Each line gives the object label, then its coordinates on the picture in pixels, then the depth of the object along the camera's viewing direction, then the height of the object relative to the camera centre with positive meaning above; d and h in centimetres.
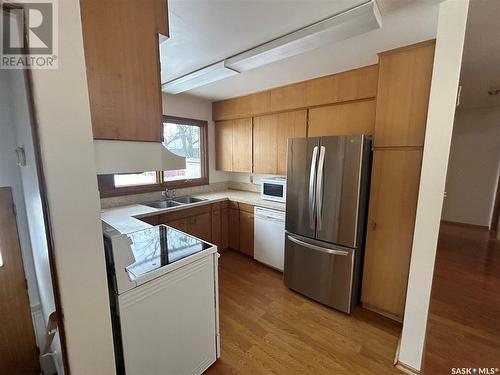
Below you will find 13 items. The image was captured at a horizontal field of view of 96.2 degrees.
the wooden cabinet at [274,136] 291 +26
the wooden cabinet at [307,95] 230 +74
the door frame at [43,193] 71 -13
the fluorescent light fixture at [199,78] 220 +83
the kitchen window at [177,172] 291 -27
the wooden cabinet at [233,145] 348 +15
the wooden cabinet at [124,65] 81 +34
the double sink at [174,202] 313 -68
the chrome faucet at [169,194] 329 -58
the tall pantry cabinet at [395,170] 183 -13
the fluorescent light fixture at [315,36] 137 +83
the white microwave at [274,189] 301 -47
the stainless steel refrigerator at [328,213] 206 -58
